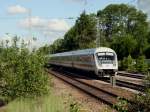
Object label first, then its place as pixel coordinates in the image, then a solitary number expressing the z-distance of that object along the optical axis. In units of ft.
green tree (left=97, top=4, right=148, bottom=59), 415.64
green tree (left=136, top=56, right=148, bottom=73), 198.06
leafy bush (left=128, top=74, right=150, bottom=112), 34.78
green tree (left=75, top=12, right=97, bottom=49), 365.08
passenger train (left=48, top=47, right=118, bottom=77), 130.93
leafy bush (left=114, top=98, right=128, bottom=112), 33.50
